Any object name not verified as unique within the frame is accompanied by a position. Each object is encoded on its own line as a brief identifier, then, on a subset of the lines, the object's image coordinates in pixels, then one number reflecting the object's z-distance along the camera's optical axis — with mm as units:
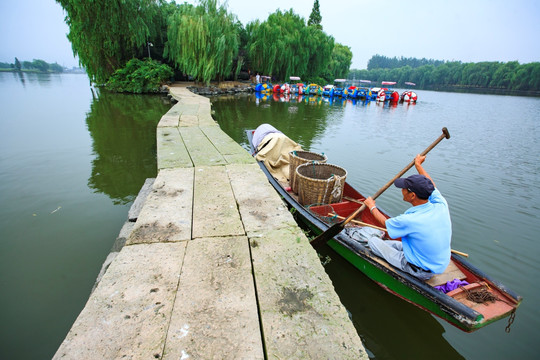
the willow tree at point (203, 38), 21373
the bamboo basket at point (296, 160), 5227
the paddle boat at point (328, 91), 33825
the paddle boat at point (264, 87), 32031
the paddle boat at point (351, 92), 32816
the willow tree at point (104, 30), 19219
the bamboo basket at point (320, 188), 4453
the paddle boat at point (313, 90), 33950
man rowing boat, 2615
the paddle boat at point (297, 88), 33594
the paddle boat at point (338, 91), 34125
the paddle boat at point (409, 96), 32000
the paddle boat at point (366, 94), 32719
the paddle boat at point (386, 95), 31500
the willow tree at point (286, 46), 30297
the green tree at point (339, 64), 43562
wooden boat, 2562
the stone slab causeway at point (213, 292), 1672
